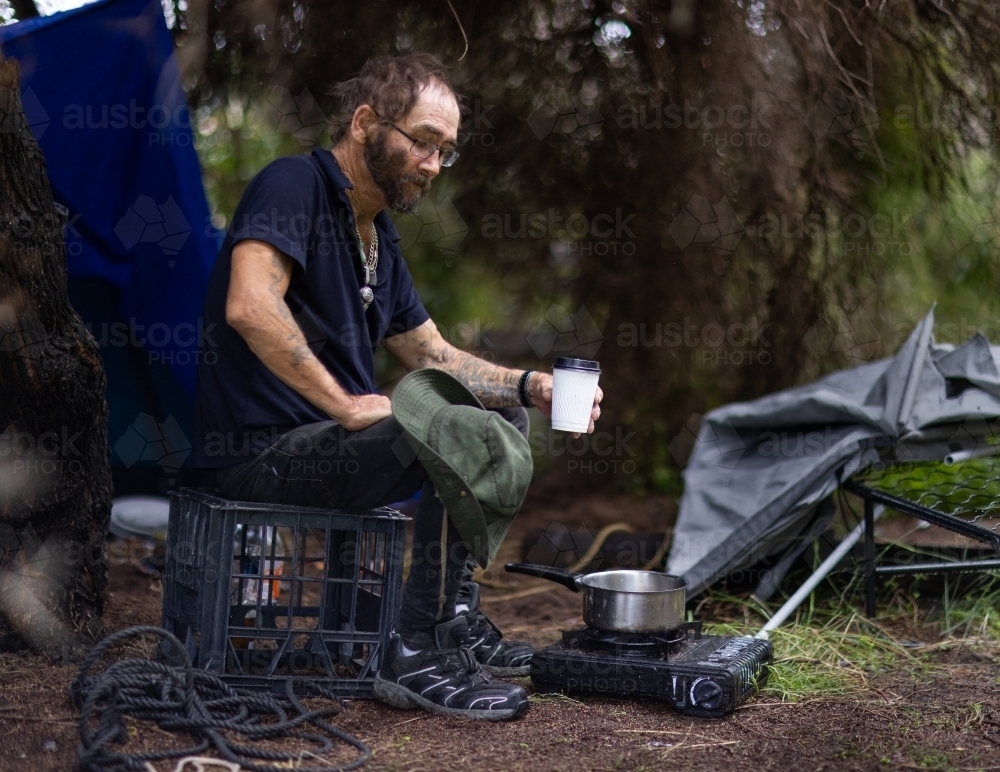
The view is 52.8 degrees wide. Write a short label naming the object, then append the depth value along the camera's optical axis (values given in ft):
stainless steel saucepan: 8.58
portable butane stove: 8.20
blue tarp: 9.87
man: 8.08
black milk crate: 7.84
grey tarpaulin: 11.01
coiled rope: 6.52
